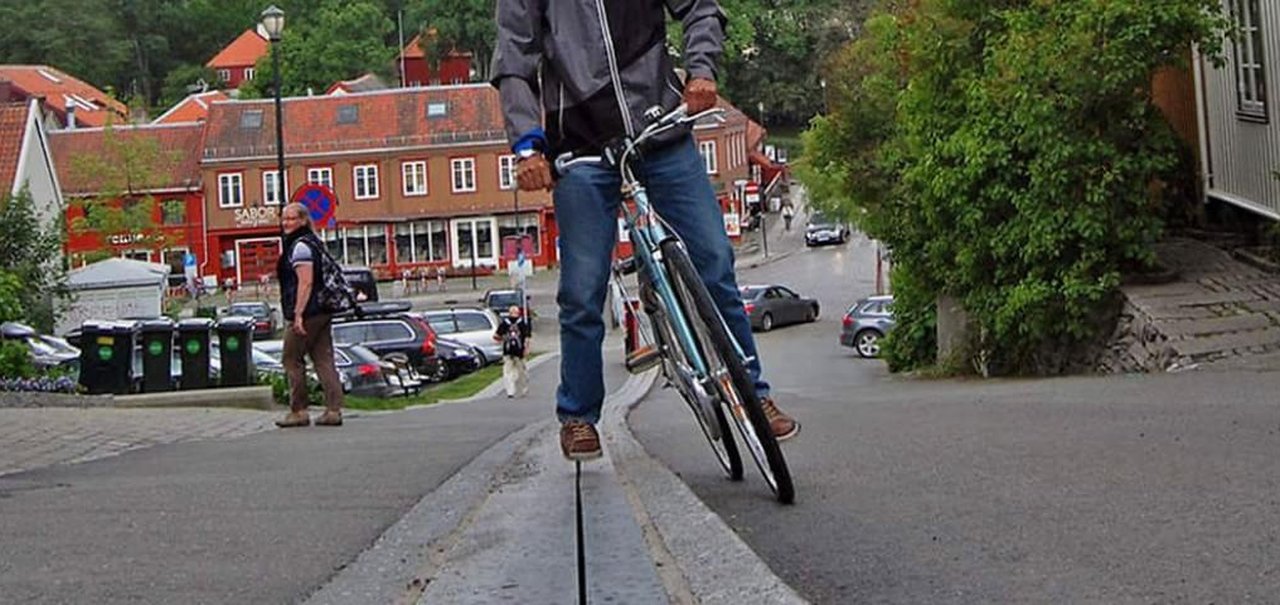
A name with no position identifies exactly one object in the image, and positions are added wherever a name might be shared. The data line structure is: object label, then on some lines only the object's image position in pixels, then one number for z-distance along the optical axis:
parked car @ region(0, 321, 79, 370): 23.99
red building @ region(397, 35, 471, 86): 115.31
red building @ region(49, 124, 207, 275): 72.62
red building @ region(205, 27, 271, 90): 144.25
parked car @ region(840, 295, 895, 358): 37.38
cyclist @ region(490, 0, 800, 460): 5.86
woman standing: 12.57
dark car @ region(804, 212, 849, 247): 85.56
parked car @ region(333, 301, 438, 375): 36.84
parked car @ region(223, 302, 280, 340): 53.55
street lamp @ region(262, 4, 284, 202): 29.53
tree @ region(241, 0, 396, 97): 116.56
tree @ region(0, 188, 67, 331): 38.28
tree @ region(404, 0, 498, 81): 97.69
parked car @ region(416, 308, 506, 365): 43.44
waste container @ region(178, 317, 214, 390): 18.33
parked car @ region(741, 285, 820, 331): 51.62
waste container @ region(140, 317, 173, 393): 18.23
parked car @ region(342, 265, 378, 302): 59.22
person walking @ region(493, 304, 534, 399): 26.56
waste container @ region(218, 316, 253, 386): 18.08
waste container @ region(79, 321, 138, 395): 18.09
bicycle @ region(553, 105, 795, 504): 5.31
